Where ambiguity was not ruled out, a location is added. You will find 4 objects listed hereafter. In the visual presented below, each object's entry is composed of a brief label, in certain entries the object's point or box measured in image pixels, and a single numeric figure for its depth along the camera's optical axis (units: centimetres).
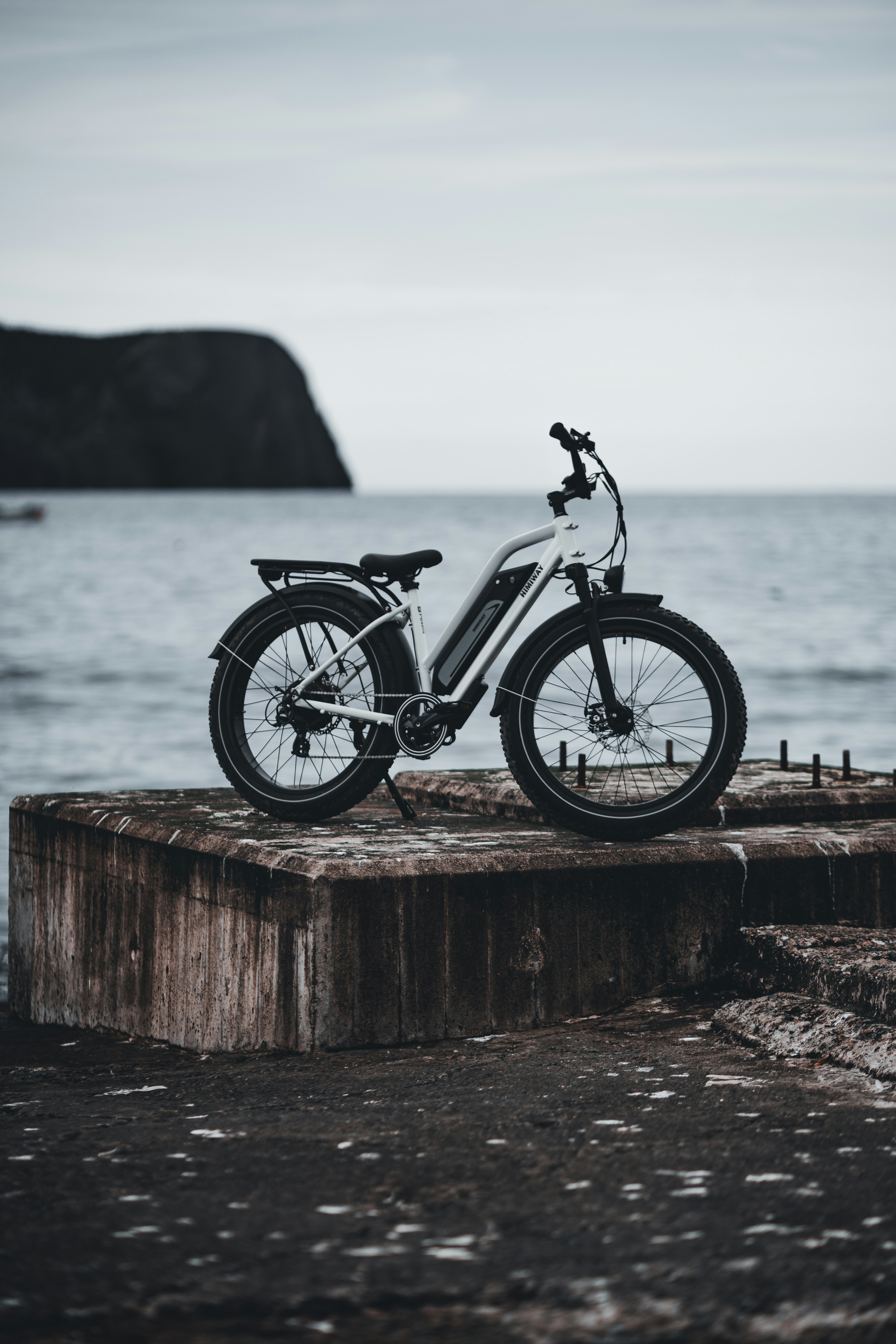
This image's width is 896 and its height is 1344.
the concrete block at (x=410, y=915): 848
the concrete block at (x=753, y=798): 1098
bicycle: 949
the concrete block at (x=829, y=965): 790
